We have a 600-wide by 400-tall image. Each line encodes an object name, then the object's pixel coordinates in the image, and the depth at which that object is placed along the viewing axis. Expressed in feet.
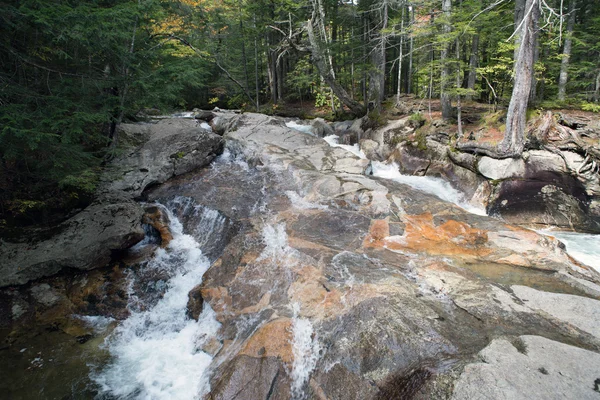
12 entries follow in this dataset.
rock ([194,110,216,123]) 59.55
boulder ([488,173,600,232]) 28.14
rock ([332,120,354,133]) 57.47
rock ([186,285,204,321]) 19.16
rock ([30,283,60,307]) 19.33
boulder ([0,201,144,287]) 19.72
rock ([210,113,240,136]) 48.87
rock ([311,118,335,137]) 55.81
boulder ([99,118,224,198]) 30.66
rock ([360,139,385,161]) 44.80
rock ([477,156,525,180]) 30.87
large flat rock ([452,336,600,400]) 9.72
